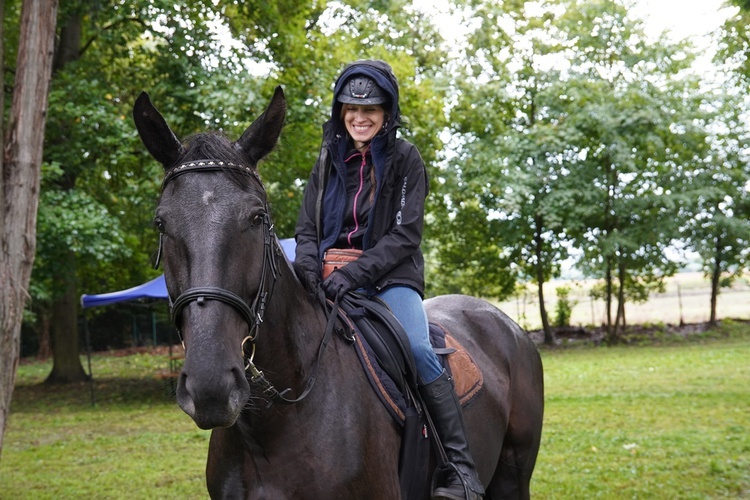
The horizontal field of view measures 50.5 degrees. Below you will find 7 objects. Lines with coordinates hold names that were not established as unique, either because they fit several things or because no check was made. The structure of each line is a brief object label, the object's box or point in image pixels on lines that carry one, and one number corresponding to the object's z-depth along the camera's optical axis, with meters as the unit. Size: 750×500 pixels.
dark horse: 2.56
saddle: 3.59
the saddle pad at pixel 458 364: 4.35
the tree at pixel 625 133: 27.05
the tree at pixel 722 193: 27.98
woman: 3.85
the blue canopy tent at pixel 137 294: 15.95
